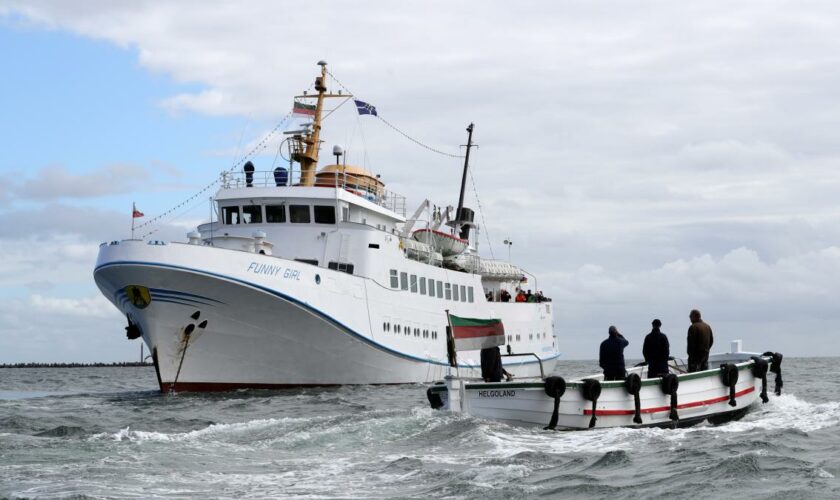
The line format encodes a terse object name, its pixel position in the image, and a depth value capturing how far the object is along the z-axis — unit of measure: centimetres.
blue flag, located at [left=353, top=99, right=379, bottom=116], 3769
